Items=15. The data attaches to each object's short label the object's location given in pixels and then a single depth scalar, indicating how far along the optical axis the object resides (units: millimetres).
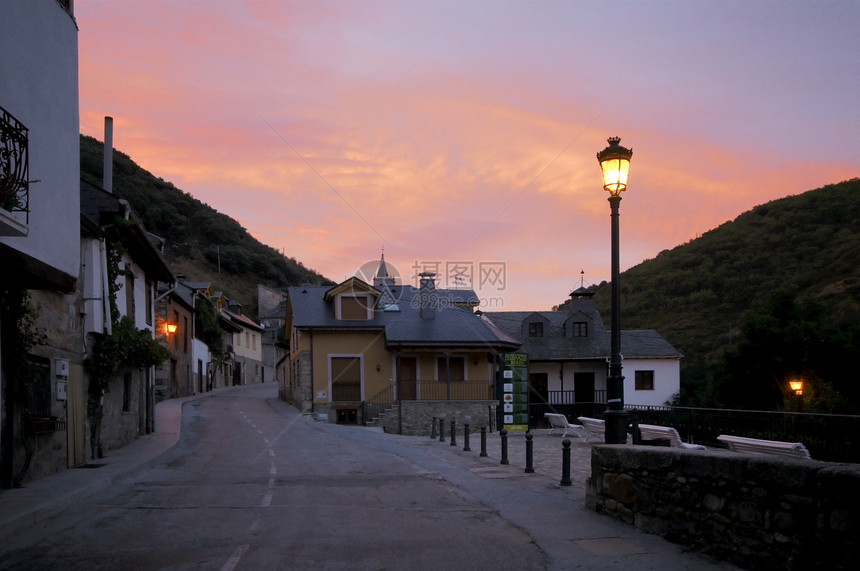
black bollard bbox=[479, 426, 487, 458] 17750
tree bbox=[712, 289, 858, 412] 31844
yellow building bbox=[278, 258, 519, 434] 32969
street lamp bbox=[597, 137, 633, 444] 10555
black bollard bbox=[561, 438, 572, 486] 12344
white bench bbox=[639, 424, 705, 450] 16156
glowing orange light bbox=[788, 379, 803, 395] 26447
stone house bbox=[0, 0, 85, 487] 9453
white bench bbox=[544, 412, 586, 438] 25000
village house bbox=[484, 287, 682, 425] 40500
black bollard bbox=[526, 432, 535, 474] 14305
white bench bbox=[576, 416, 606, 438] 21647
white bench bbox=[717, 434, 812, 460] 12184
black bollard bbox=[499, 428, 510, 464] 16016
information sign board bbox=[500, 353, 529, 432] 24844
